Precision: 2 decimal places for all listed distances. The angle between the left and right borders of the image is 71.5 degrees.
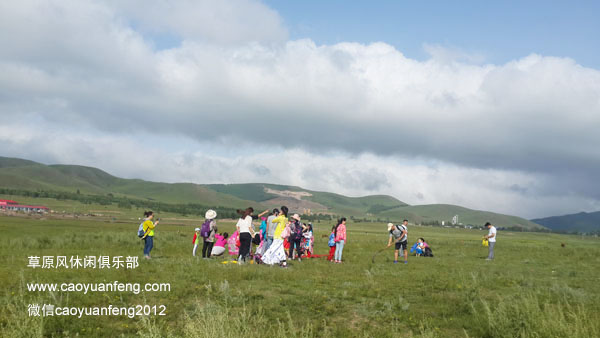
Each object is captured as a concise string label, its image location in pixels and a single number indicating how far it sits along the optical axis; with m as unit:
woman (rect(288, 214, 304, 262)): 20.25
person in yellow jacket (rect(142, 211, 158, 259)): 18.34
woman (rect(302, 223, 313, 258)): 23.67
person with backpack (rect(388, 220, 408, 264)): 21.16
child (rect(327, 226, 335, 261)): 22.33
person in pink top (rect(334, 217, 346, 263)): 20.79
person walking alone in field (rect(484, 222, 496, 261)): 24.80
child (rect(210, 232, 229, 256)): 20.20
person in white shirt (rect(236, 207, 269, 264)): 17.56
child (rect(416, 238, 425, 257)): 27.92
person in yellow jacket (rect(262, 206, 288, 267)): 18.16
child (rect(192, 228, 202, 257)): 21.08
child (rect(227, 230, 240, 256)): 21.03
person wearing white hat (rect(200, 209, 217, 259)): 19.33
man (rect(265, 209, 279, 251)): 19.17
